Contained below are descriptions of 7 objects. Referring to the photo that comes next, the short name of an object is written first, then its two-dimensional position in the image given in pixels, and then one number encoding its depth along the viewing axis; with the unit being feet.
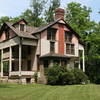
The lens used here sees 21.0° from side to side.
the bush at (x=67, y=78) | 111.45
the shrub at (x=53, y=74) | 109.81
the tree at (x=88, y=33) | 162.50
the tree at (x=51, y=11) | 202.08
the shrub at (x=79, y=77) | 118.29
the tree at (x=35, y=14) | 199.00
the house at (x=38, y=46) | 122.61
